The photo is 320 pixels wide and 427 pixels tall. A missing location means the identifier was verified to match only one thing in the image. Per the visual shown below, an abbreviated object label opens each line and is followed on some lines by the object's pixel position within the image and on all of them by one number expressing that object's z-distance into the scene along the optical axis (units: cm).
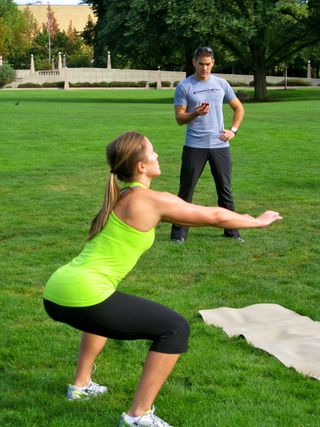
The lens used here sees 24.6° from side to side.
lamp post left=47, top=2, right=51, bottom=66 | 11358
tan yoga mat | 514
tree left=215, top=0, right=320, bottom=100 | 4525
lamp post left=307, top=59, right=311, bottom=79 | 9426
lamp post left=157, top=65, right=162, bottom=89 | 9294
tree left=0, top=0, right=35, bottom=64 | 11619
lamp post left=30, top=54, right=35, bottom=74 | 10431
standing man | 849
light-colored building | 15888
